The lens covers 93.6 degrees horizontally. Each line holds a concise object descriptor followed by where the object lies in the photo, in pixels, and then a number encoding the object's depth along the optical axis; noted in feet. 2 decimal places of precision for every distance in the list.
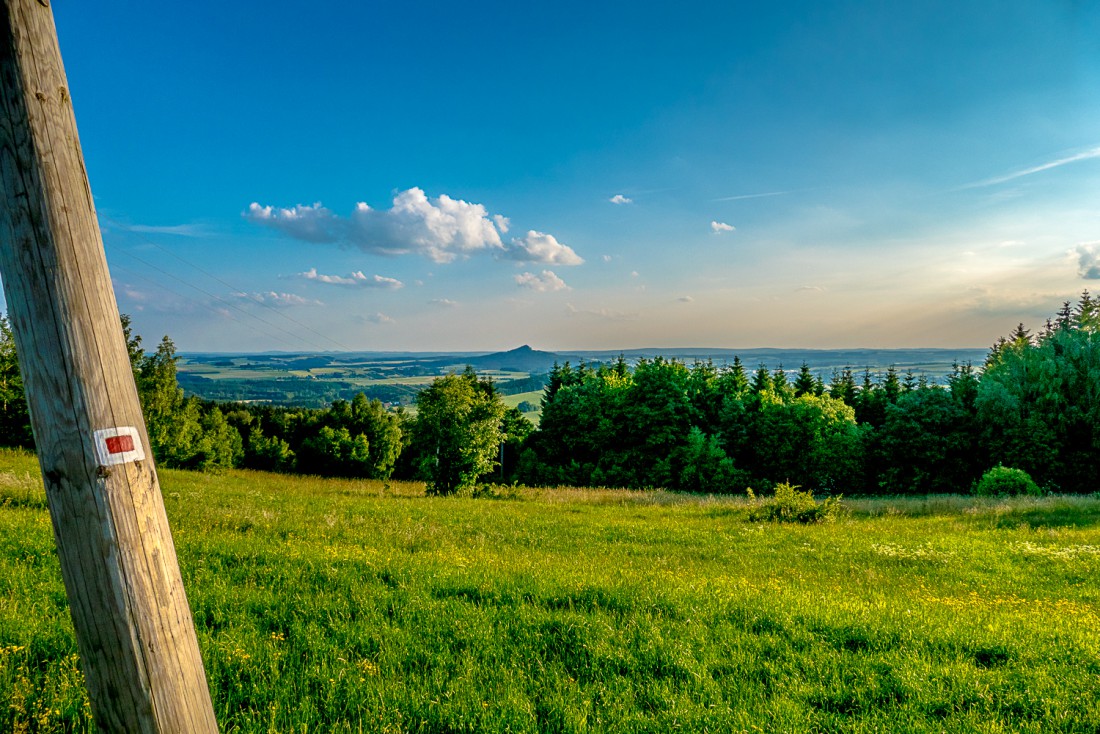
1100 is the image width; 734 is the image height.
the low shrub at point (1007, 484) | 85.81
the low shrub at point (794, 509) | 60.80
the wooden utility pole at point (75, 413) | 5.94
